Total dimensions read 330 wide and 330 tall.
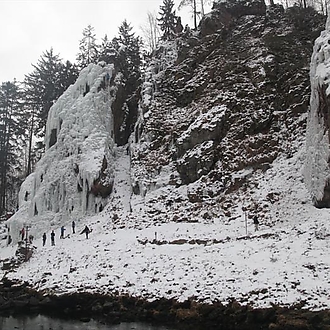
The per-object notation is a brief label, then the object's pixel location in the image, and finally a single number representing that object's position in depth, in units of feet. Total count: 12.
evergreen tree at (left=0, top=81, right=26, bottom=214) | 133.39
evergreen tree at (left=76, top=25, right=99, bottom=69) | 165.03
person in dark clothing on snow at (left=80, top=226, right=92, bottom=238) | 84.33
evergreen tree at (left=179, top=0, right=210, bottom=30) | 150.45
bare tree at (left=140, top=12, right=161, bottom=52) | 183.42
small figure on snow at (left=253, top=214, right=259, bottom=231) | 69.15
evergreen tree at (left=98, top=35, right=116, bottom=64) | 141.28
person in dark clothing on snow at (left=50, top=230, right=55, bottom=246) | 86.22
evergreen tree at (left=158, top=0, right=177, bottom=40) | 155.84
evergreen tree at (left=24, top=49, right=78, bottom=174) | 144.05
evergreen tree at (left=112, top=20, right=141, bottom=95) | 135.47
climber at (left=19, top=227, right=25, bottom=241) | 95.27
